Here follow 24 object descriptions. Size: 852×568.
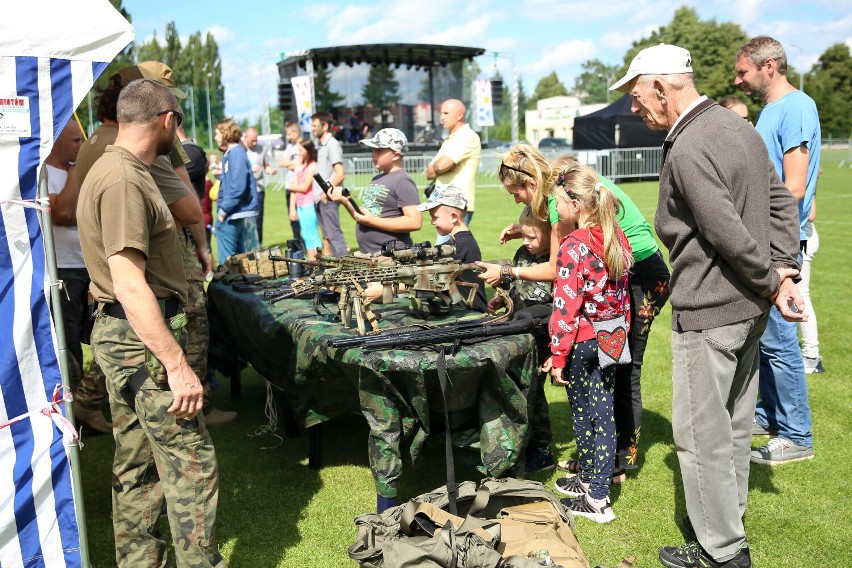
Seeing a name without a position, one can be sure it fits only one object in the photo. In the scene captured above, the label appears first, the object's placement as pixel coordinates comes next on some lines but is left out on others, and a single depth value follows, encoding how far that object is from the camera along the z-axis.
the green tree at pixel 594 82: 103.81
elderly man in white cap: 2.91
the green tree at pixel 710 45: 58.27
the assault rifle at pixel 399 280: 3.90
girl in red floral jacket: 3.62
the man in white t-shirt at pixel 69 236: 4.49
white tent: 2.67
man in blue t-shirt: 4.43
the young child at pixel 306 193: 10.05
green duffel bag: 2.82
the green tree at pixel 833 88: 49.22
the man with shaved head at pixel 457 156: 7.09
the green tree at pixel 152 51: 60.02
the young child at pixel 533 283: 4.10
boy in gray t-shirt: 5.23
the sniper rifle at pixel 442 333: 3.52
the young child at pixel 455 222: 4.31
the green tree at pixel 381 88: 37.00
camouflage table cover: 3.45
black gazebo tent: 30.27
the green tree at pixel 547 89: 117.69
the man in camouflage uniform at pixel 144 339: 2.77
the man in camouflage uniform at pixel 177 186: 3.80
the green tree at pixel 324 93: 36.03
